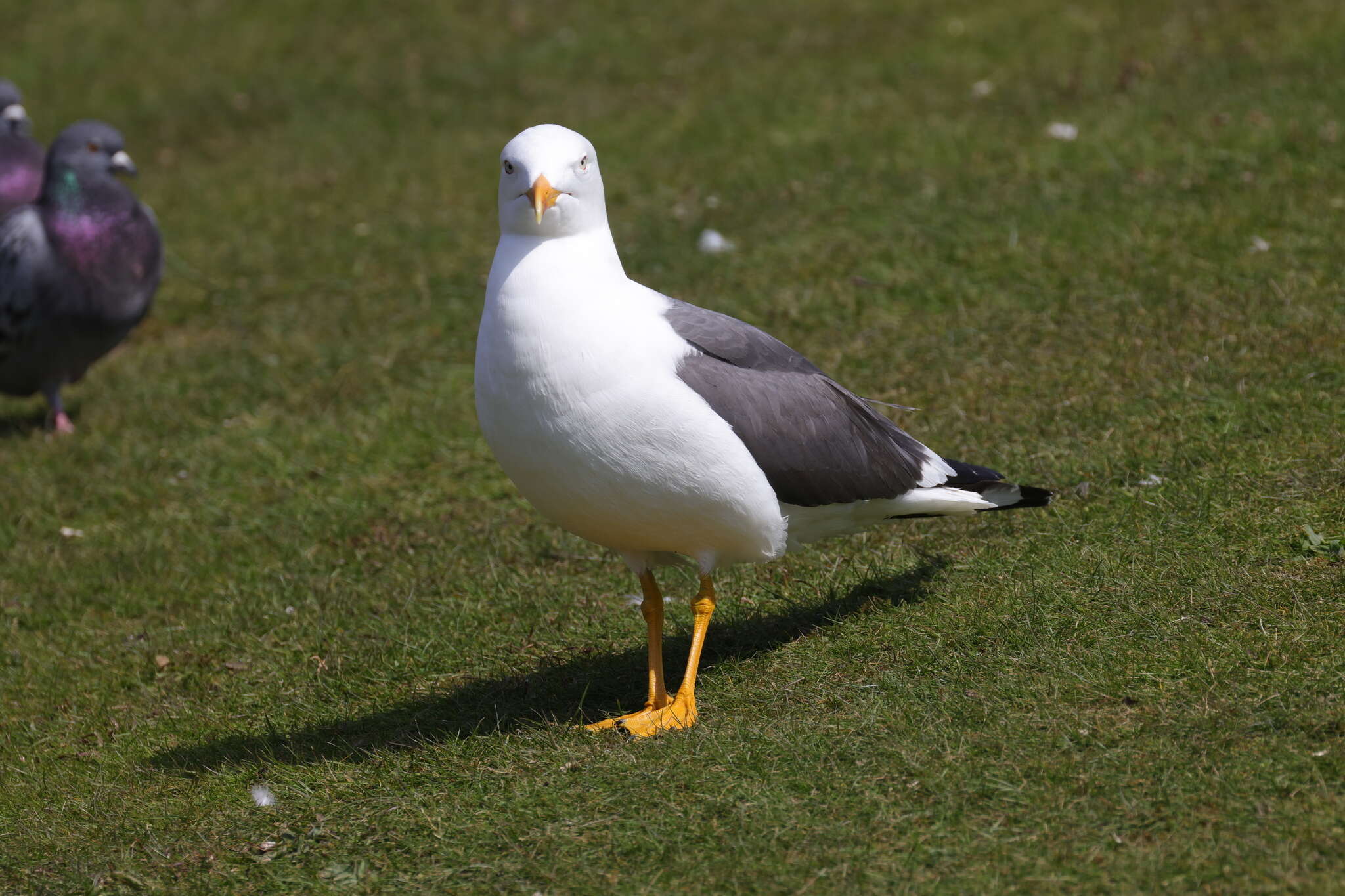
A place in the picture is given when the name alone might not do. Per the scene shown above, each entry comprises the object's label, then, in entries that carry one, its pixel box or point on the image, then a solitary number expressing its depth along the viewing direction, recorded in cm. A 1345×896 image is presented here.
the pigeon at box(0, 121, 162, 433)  1811
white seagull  862
